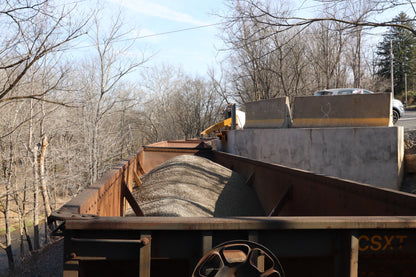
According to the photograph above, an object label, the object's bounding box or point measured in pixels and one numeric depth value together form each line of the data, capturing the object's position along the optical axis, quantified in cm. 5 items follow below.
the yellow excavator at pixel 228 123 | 1430
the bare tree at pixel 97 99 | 2188
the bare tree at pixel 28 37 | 654
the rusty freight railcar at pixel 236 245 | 190
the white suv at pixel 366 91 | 1617
